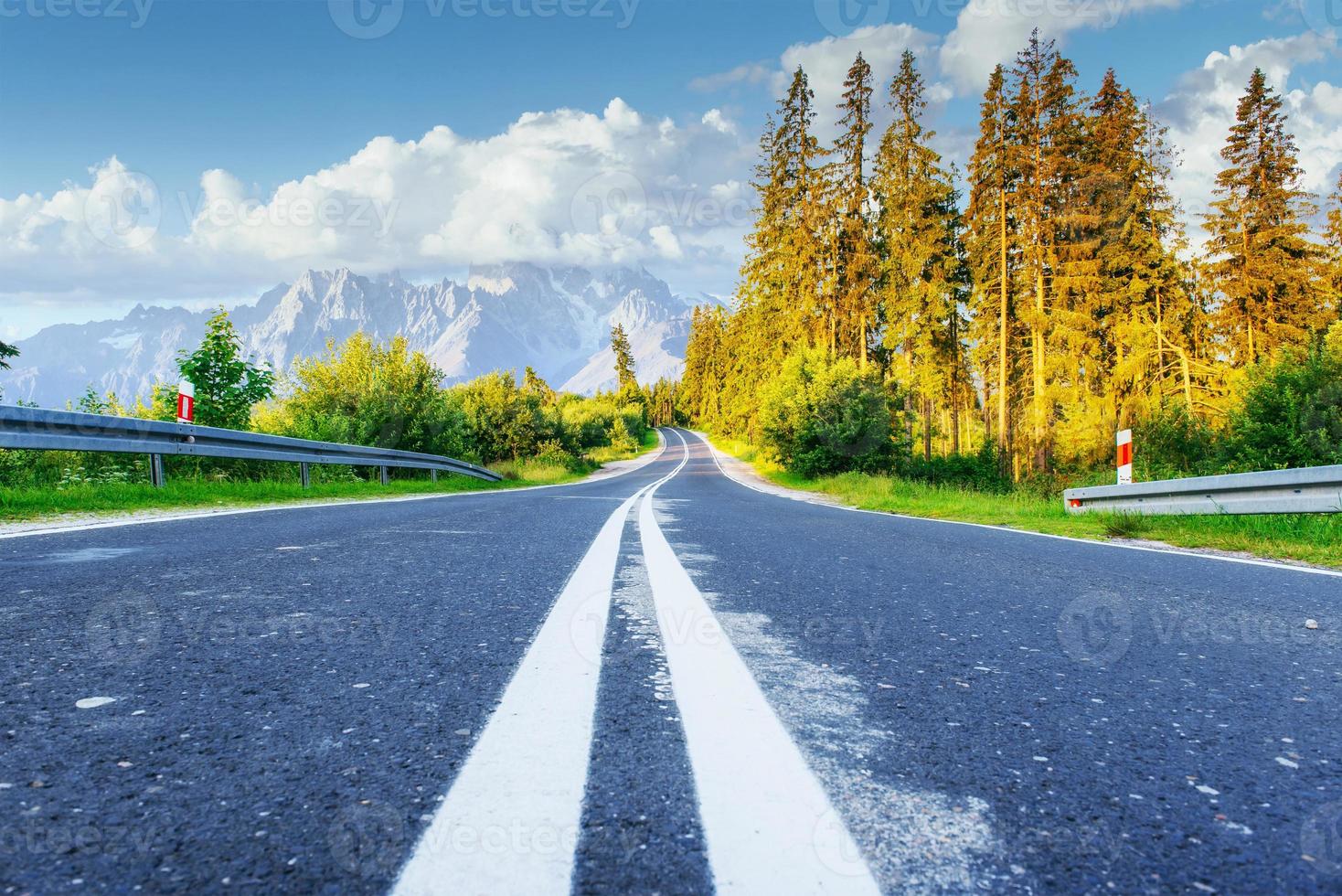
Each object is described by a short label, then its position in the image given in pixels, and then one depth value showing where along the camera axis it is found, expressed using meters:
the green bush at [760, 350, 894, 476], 24.08
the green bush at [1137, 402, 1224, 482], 19.41
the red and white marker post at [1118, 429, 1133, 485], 8.55
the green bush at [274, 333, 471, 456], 15.41
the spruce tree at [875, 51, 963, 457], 29.86
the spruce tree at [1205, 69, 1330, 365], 25.25
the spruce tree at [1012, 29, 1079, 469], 25.28
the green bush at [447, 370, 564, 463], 30.19
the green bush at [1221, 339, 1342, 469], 14.41
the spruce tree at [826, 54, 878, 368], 31.66
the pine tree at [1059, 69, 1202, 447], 24.27
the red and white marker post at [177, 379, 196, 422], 8.84
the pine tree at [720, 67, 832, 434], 34.12
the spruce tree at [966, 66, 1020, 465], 26.58
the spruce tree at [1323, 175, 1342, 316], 25.67
